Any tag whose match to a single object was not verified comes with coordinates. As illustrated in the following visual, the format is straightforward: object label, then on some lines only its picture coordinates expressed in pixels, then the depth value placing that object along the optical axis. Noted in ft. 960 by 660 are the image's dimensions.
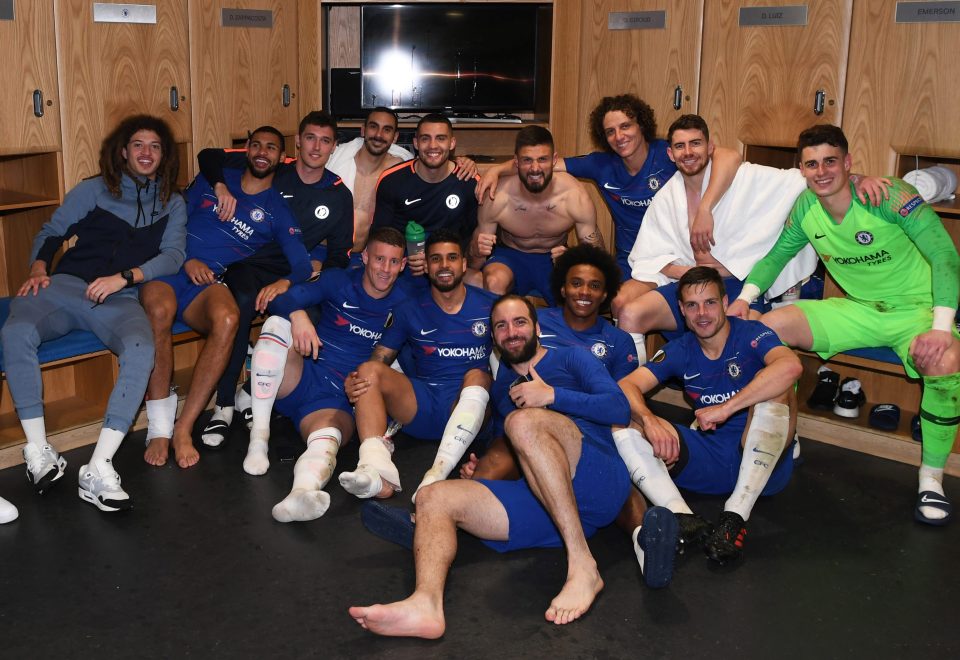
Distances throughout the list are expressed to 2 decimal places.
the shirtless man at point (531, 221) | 14.98
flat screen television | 17.85
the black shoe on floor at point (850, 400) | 14.52
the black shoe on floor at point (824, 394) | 14.75
